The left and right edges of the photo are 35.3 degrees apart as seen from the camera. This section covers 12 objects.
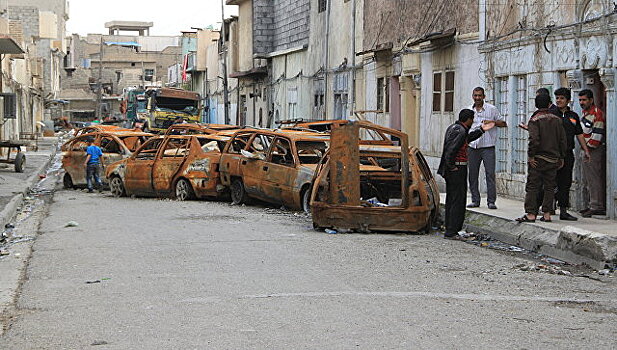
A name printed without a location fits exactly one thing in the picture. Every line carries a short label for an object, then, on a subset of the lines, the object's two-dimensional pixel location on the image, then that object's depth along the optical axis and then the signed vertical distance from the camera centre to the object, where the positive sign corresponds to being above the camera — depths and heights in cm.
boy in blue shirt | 2231 -125
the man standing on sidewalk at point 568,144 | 1348 -47
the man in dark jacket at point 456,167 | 1325 -79
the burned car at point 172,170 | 1914 -124
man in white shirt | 1520 -63
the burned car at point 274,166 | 1644 -101
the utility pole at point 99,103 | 8425 +57
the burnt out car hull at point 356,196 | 1357 -122
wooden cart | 2847 -145
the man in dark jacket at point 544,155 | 1294 -60
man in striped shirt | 1395 -72
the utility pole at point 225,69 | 5041 +214
